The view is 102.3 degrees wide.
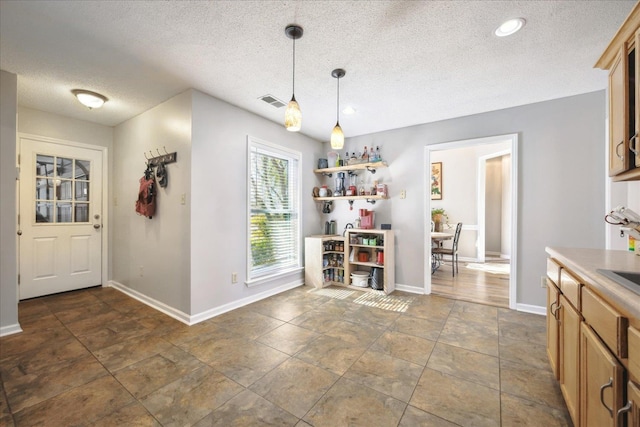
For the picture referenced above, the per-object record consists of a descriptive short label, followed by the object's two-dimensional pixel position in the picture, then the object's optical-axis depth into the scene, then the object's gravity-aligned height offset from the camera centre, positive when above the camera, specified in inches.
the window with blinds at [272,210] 138.1 +0.8
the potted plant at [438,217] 254.5 -5.8
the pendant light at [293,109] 72.5 +29.3
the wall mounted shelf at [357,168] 152.6 +27.4
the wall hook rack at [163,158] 114.8 +24.9
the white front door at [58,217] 134.0 -3.2
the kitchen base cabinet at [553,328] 64.7 -30.9
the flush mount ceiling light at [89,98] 111.0 +49.5
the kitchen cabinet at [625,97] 52.5 +25.7
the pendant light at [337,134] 89.5 +26.8
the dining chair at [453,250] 189.1 -29.0
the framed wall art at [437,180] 267.7 +32.0
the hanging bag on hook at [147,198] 124.0 +6.6
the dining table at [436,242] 194.3 -28.4
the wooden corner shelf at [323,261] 160.1 -31.8
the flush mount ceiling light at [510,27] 69.9 +51.5
